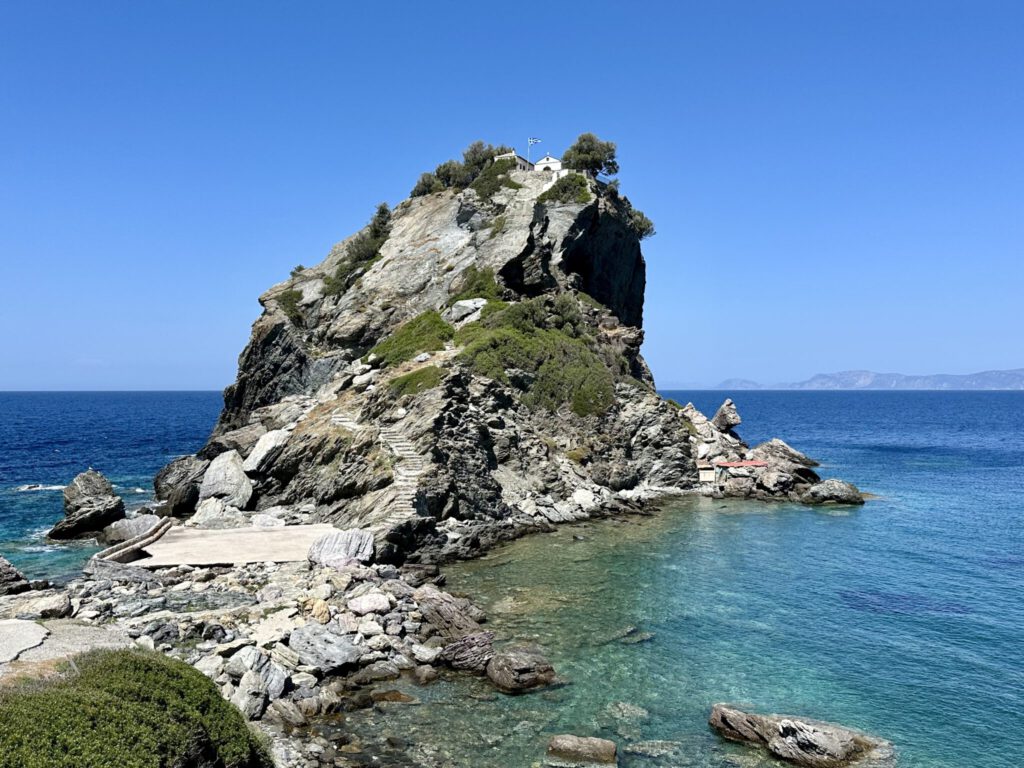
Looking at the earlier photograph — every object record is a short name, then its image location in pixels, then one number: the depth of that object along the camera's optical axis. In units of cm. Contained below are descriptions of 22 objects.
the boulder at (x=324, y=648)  2122
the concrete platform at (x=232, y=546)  3145
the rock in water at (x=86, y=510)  3994
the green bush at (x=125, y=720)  1016
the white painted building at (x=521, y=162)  8494
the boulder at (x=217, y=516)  4022
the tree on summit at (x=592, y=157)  8306
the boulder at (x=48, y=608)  2383
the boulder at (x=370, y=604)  2519
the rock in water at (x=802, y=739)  1673
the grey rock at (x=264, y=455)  4753
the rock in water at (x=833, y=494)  5341
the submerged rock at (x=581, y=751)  1642
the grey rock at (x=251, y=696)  1800
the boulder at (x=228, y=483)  4603
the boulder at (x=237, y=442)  5250
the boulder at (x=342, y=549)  3161
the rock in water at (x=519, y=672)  2042
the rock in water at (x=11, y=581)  2700
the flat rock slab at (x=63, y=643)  1433
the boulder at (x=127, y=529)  3762
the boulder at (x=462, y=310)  6550
